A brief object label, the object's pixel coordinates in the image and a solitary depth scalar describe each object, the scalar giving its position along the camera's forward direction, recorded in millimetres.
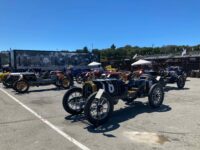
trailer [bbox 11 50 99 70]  20306
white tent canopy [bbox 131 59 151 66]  16690
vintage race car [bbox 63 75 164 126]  4511
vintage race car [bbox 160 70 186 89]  9810
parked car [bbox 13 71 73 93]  9929
